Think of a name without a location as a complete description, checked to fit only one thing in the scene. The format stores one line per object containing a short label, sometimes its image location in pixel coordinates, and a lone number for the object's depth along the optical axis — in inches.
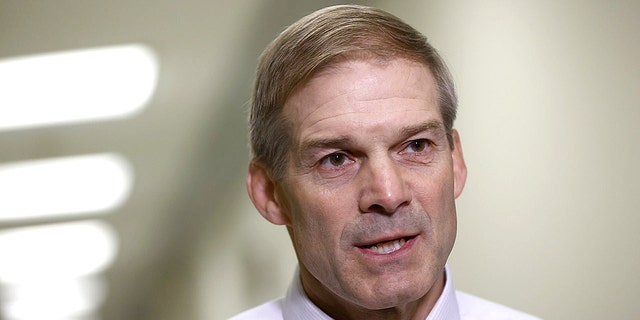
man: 134.8
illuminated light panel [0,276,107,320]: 243.0
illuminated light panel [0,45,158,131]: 240.2
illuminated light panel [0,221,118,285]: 242.5
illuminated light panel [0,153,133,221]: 240.2
